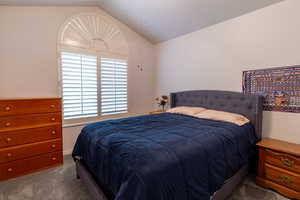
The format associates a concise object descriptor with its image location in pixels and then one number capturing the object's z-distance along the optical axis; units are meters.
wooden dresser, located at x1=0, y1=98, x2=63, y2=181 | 2.21
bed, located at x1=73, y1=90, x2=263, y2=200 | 1.13
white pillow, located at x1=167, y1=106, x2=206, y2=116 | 2.93
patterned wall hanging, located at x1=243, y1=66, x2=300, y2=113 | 2.15
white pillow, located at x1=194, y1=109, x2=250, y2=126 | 2.31
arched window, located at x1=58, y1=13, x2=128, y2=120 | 3.04
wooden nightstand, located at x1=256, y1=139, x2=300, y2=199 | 1.83
